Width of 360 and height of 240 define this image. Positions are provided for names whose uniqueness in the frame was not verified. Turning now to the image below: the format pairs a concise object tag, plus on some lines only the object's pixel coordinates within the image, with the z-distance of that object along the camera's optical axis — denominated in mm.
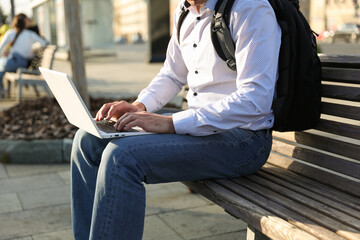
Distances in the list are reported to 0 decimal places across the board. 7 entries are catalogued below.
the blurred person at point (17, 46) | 9562
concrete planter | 4789
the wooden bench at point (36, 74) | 8320
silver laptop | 2060
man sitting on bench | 2014
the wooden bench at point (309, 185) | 1817
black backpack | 2250
